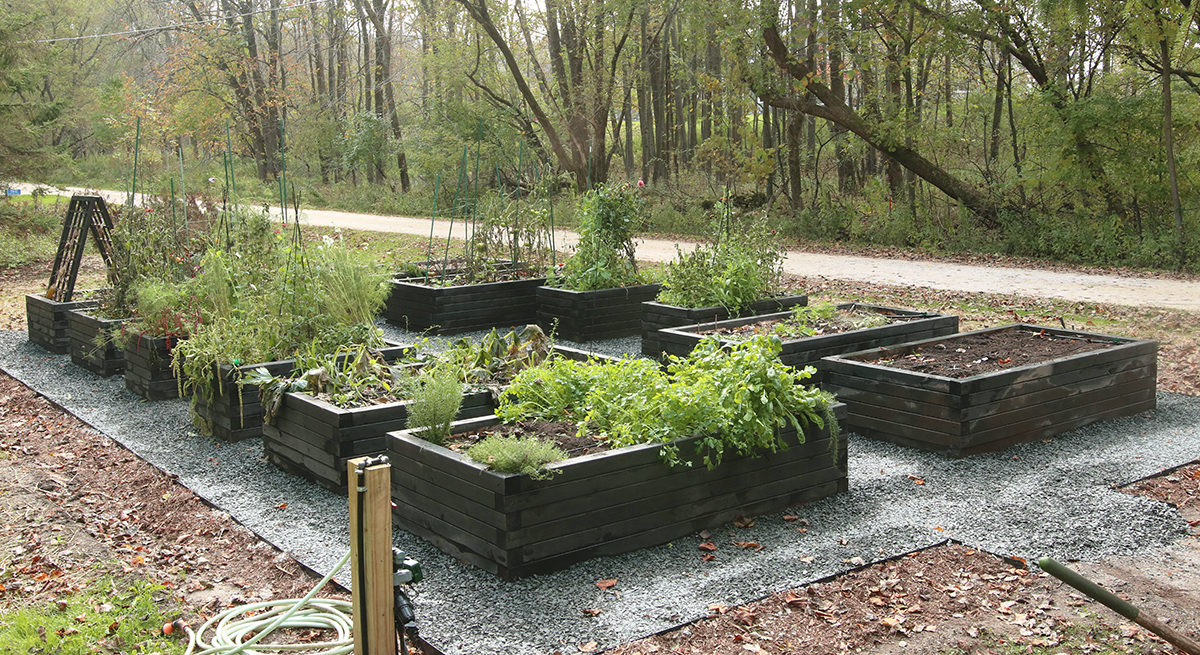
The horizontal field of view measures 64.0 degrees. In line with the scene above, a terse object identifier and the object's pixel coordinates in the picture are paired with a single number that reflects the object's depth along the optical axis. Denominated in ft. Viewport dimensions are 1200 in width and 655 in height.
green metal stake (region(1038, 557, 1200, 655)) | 5.10
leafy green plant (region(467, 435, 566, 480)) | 11.96
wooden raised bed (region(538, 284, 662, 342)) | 27.76
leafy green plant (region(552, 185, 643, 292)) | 28.17
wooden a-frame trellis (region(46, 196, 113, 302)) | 27.96
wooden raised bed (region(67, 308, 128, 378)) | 24.07
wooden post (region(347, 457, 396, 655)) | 8.75
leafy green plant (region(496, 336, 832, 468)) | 13.46
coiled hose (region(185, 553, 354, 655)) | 10.33
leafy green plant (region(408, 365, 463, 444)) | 13.47
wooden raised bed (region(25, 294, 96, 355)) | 27.30
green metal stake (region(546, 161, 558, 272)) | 31.41
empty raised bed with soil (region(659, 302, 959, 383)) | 20.57
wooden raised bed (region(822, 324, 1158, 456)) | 16.85
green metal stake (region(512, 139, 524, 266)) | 31.60
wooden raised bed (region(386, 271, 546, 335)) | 29.22
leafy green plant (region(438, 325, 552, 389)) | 17.47
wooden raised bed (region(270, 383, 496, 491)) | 15.10
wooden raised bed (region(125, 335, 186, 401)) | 21.50
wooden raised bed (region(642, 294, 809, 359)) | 24.30
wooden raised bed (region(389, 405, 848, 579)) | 12.00
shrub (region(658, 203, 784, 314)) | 25.08
